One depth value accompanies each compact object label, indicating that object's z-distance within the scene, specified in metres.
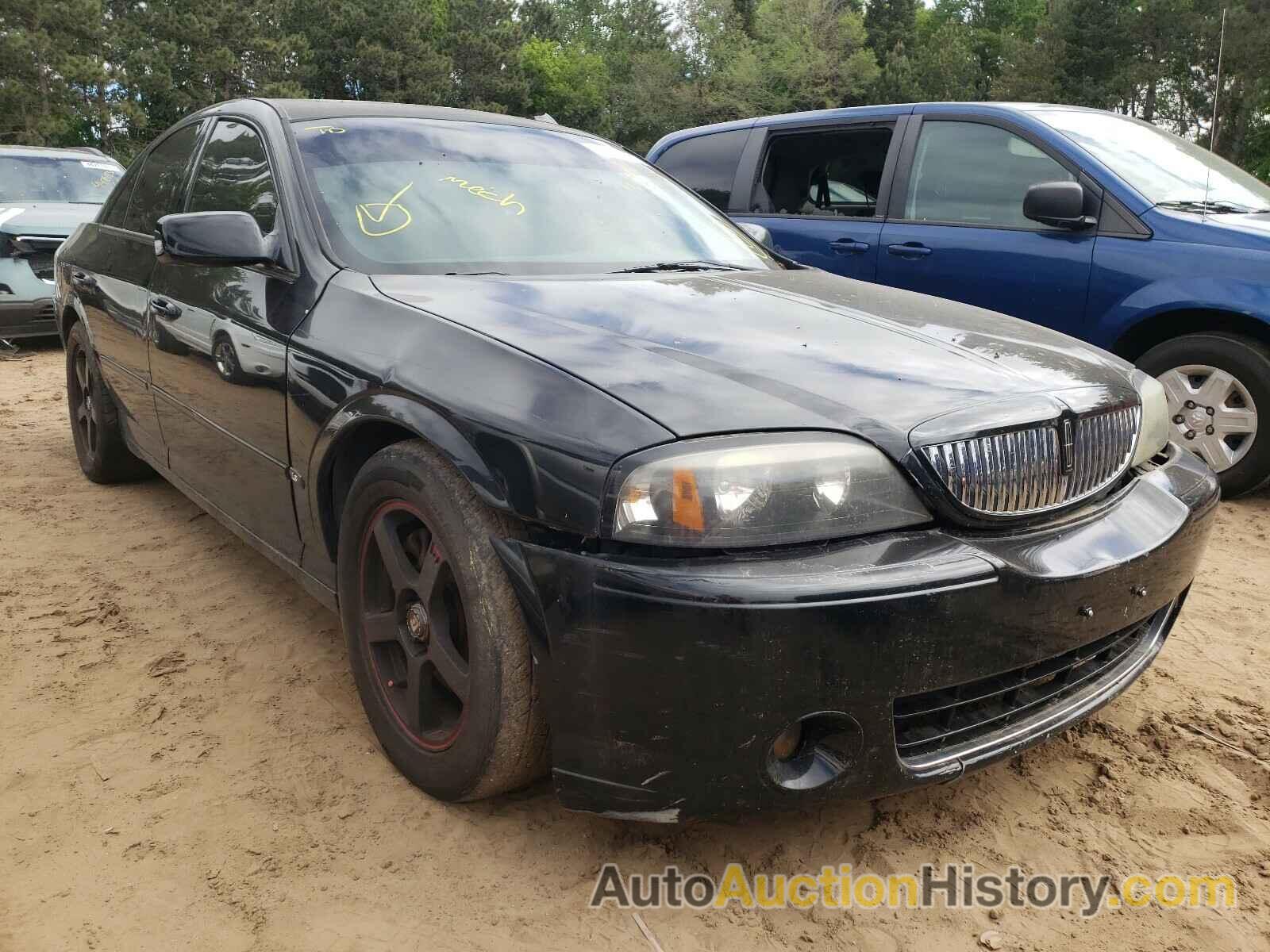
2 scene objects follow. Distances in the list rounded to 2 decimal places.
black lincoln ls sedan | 1.71
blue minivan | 4.33
